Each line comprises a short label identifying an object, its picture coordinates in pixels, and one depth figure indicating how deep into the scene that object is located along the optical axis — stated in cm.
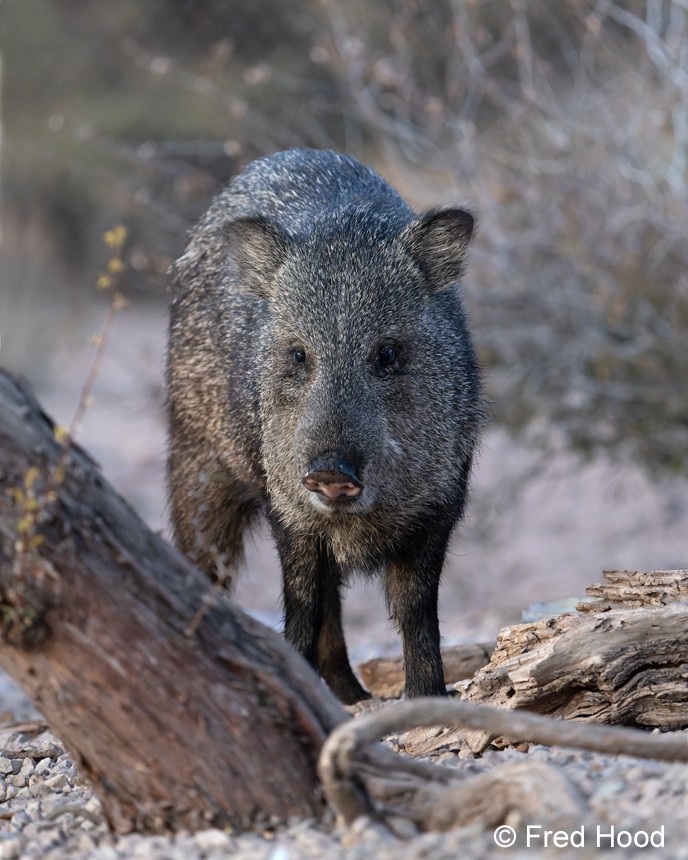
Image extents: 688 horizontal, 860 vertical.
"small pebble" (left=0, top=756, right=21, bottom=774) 667
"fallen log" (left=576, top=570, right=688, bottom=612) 623
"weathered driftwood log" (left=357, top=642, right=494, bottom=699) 819
